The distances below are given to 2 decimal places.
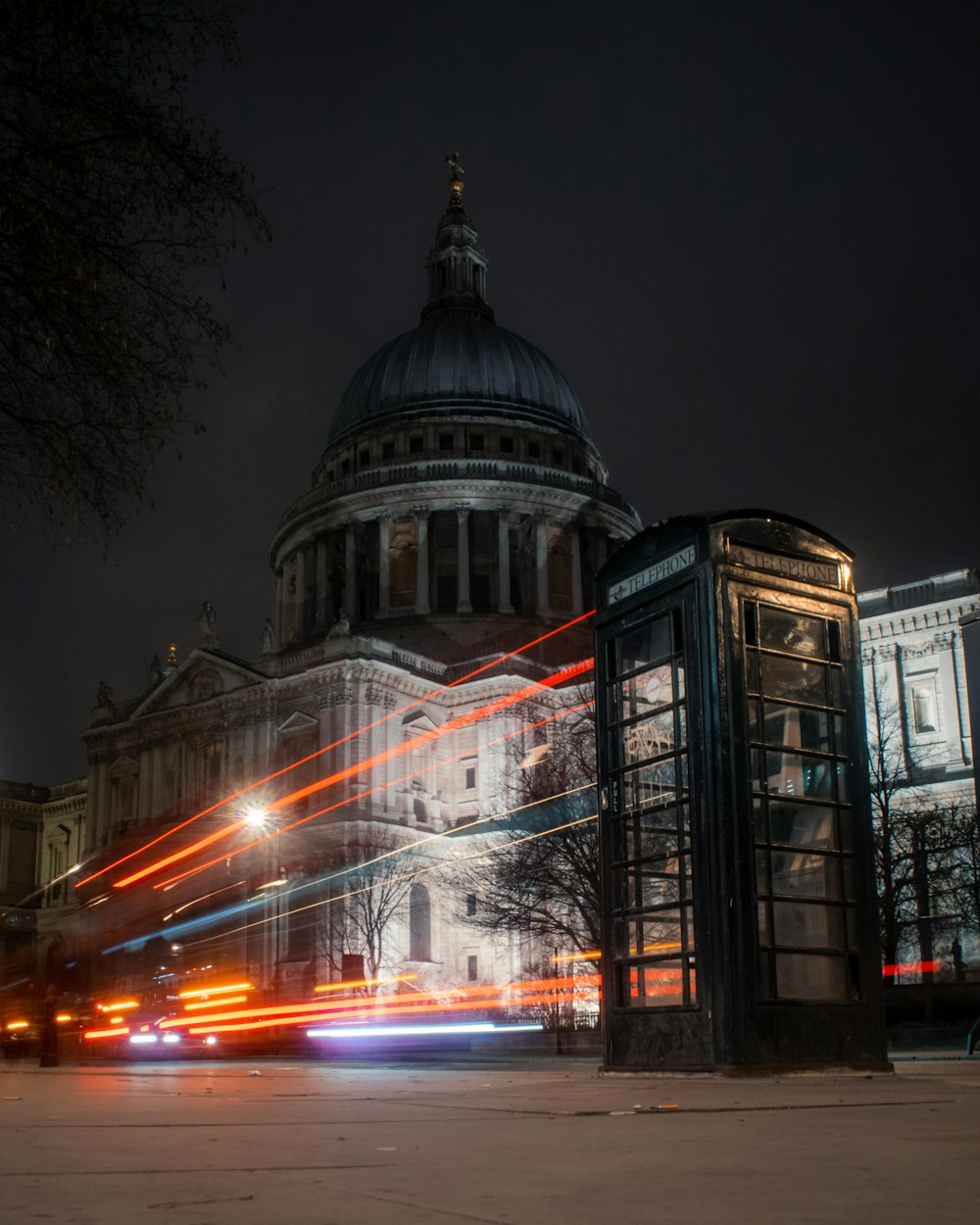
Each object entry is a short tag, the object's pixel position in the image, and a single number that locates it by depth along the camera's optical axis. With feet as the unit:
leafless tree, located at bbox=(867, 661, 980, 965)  132.67
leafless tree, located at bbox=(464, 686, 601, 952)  117.50
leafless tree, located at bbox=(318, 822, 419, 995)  206.08
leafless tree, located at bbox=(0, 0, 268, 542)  33.40
